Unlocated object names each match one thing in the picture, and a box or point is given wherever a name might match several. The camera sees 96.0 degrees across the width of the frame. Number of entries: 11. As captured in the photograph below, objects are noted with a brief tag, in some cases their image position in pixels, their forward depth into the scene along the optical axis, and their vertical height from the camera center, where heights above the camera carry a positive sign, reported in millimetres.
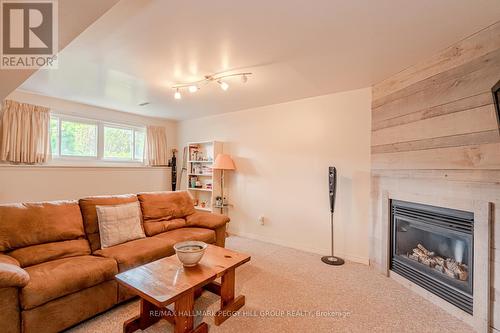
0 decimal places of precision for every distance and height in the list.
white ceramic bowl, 1741 -694
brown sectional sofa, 1479 -814
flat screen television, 1371 +440
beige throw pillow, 2287 -630
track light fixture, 2710 +1093
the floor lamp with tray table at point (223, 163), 4086 +48
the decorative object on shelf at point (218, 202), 4380 -714
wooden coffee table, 1473 -821
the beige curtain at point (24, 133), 3180 +470
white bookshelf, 4685 -140
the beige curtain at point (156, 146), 5000 +437
